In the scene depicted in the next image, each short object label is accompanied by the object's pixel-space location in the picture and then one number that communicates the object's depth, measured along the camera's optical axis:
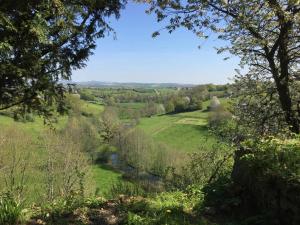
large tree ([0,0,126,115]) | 3.80
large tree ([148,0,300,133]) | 4.46
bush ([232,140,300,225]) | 3.06
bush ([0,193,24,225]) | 3.19
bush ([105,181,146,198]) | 5.14
